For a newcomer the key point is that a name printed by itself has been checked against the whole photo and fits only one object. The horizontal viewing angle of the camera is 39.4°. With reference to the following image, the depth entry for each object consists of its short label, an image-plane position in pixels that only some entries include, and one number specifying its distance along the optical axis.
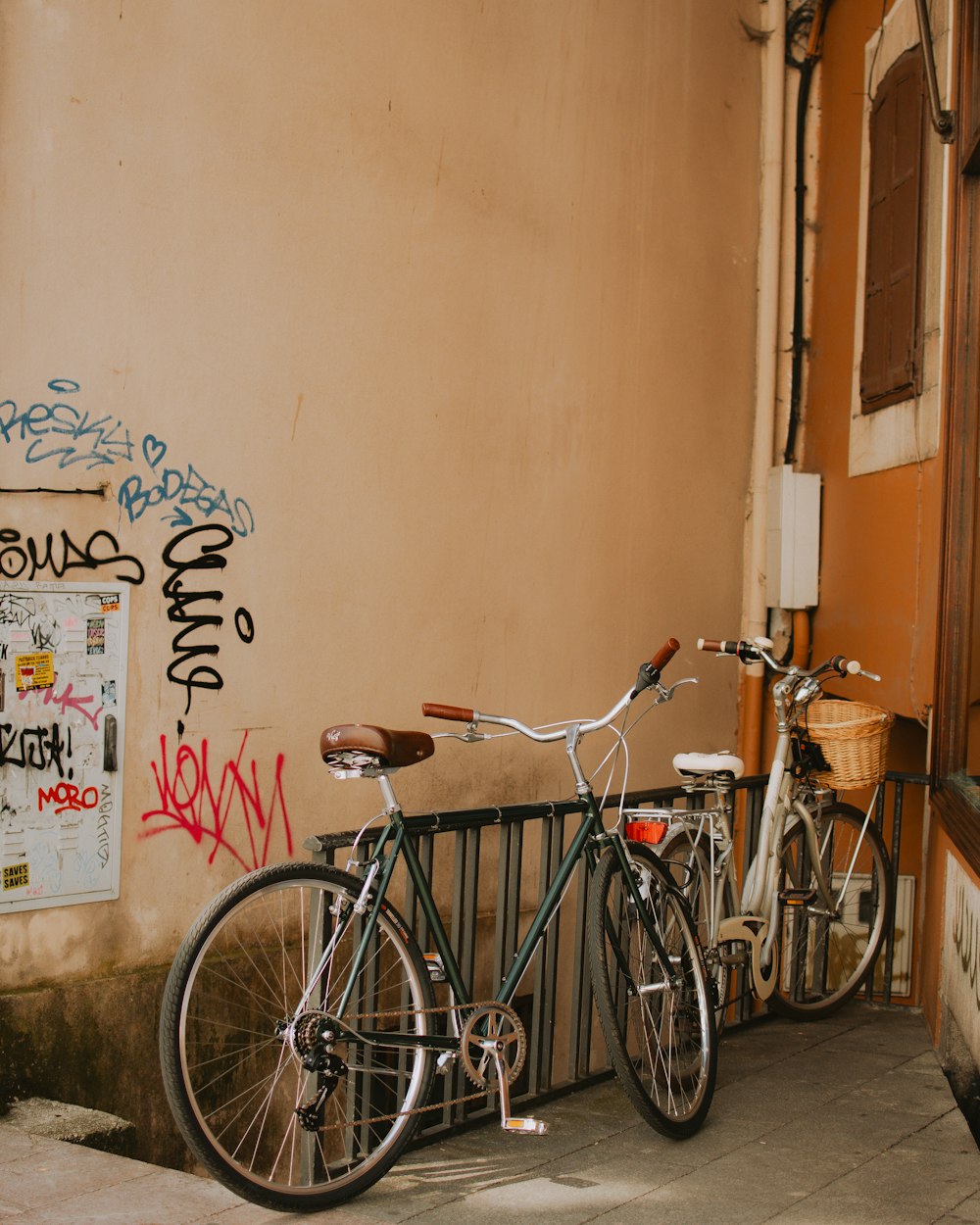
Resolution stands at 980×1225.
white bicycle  4.76
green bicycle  3.22
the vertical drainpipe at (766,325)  7.65
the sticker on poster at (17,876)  4.39
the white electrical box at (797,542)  7.44
